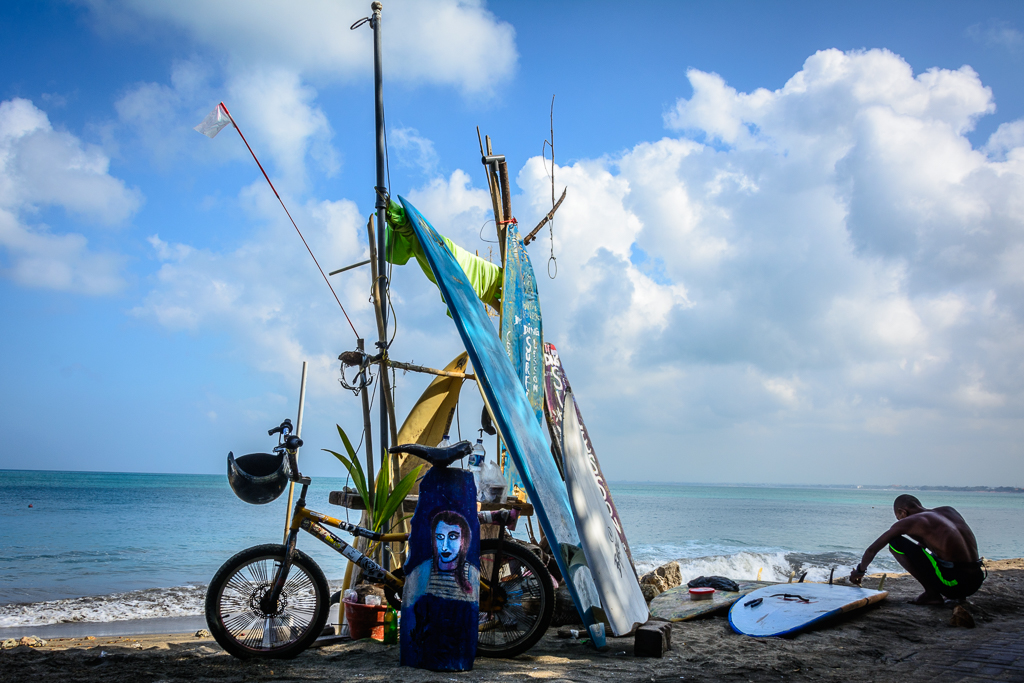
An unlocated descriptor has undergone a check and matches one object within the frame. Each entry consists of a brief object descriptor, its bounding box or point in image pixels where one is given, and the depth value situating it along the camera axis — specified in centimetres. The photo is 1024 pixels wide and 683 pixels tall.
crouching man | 514
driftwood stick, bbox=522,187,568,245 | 721
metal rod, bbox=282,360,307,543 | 493
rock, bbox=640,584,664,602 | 645
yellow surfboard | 659
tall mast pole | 495
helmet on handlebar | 382
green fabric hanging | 555
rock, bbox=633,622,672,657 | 381
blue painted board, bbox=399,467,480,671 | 321
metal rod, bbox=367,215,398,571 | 470
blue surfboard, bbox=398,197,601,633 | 374
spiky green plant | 412
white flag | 514
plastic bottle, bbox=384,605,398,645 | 391
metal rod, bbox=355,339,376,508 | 472
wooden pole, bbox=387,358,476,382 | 527
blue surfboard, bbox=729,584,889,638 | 469
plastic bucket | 406
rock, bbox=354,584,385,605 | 421
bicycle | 340
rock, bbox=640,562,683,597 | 673
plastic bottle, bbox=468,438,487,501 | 413
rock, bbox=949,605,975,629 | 479
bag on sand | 594
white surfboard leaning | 403
